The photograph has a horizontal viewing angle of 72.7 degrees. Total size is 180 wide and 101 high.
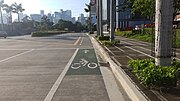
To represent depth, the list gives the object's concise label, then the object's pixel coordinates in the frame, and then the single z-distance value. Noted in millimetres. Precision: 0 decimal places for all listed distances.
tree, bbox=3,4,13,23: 56772
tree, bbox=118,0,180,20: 9161
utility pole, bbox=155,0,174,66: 3254
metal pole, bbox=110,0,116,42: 10070
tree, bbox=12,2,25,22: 59219
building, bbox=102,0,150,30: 42144
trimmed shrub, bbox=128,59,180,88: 2821
